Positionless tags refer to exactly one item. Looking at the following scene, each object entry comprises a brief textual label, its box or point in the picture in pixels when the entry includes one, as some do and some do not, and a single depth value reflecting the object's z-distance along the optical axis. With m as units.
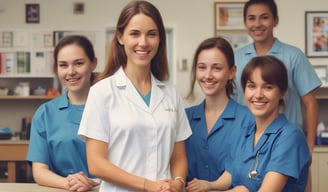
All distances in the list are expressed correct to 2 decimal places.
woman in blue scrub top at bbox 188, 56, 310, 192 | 1.77
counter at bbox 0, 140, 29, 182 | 4.77
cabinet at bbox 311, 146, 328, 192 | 4.73
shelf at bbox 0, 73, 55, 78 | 5.16
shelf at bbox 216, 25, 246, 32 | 5.14
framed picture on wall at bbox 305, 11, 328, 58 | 5.14
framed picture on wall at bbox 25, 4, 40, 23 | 5.23
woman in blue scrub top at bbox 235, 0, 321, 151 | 2.85
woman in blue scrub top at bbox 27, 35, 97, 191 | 1.93
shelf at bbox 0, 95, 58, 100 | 5.08
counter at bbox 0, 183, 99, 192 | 1.81
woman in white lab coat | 1.64
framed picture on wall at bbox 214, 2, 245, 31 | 5.16
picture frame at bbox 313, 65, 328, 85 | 5.06
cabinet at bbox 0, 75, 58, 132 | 5.27
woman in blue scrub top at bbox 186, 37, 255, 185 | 2.14
